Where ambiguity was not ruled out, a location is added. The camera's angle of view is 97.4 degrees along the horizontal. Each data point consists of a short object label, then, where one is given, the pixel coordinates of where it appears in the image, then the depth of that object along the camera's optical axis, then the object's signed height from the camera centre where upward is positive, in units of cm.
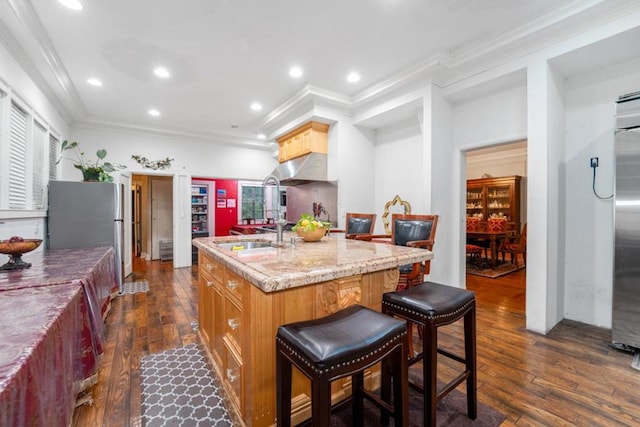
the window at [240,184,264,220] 795 +34
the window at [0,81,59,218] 249 +57
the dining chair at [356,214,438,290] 223 -21
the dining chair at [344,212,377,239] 348 -12
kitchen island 129 -44
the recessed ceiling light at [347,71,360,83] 357 +178
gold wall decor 420 +10
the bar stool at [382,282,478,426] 131 -51
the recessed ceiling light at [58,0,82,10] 221 +167
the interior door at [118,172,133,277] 459 -15
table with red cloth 77 -45
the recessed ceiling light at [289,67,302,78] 339 +175
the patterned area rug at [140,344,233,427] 161 -117
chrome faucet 216 -7
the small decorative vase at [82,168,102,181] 373 +51
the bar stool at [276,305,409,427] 94 -50
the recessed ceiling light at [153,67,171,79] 332 +170
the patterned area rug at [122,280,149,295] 409 -114
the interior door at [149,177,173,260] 705 +15
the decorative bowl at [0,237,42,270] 182 -25
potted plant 374 +55
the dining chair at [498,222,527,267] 529 -60
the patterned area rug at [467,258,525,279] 500 -102
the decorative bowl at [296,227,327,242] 226 -16
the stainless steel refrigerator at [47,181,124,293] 336 -4
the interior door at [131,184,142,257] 706 -18
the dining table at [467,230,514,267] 536 -40
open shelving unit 754 +8
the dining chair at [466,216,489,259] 548 -59
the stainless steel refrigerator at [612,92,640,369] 221 -9
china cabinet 694 +46
